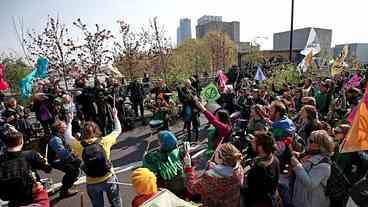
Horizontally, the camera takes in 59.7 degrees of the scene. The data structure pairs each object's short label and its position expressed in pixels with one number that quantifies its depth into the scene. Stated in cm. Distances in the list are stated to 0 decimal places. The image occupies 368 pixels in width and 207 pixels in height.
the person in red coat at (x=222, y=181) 315
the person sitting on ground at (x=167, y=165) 359
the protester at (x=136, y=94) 1172
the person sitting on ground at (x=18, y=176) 321
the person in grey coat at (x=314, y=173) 326
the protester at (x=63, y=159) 523
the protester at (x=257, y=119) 557
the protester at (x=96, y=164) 377
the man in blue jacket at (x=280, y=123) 438
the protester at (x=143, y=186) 289
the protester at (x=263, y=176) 304
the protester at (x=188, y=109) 881
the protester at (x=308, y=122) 483
